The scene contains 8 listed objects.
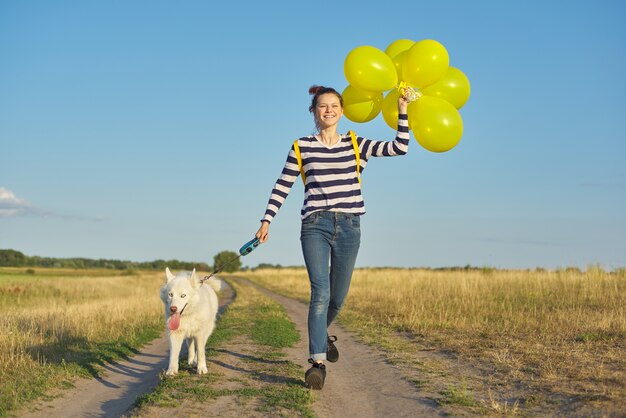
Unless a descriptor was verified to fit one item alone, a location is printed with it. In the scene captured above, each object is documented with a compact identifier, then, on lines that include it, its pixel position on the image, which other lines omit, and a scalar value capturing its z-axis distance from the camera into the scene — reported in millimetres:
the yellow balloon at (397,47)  6759
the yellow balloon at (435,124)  5750
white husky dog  6055
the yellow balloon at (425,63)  5941
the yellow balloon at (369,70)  5910
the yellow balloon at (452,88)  6469
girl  5160
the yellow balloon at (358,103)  6246
